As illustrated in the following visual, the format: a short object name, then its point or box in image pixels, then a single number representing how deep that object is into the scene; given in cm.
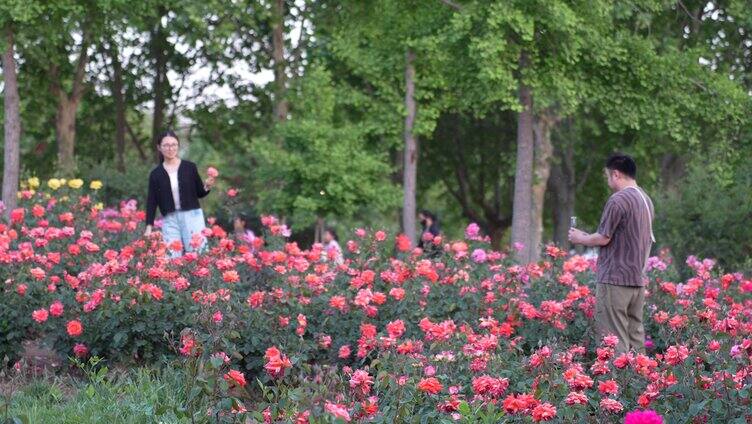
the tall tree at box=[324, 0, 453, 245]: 2505
